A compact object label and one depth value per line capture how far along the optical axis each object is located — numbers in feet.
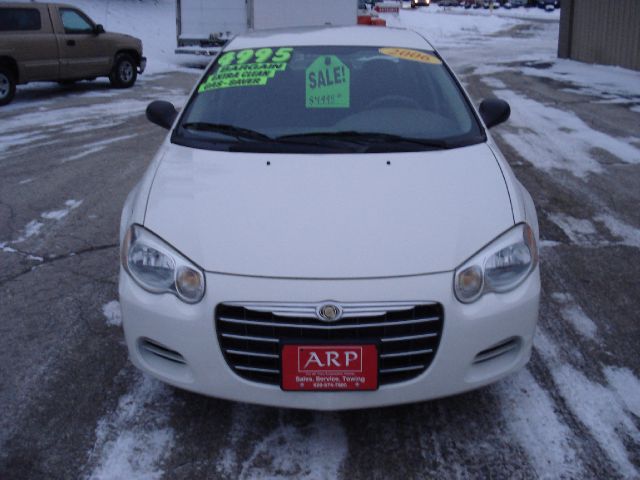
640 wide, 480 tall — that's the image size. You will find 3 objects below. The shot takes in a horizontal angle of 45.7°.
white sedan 9.41
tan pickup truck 45.01
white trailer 65.92
